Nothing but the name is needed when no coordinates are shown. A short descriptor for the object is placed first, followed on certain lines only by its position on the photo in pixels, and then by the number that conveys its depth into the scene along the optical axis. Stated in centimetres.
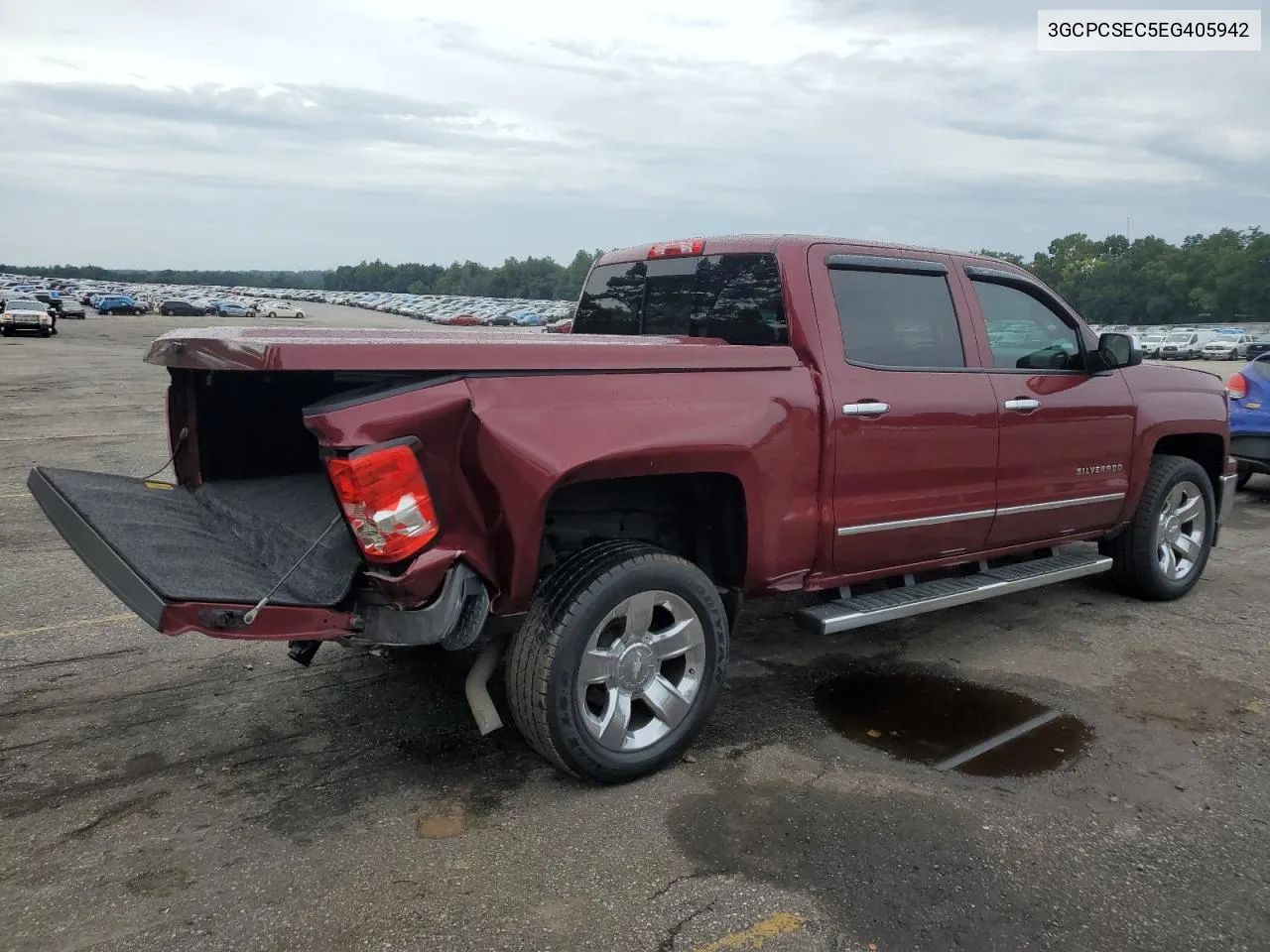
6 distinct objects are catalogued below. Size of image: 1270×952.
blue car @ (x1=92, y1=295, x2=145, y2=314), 7244
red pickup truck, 305
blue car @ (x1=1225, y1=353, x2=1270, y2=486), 888
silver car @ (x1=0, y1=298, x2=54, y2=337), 3684
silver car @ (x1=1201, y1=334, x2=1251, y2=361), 4553
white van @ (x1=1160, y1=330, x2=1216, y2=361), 4591
